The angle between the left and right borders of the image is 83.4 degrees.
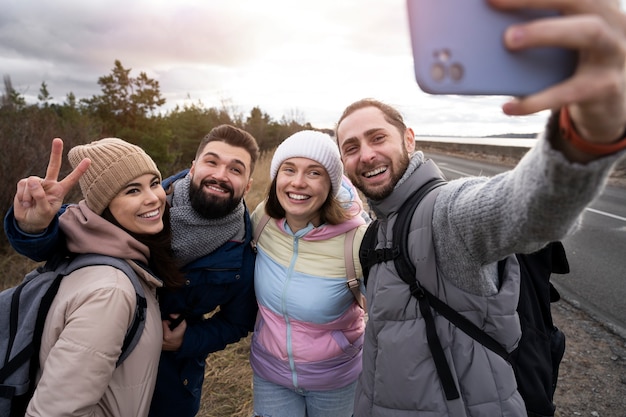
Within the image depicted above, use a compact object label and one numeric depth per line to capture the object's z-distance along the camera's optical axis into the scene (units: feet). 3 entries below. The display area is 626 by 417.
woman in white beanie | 6.45
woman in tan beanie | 4.07
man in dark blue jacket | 6.52
